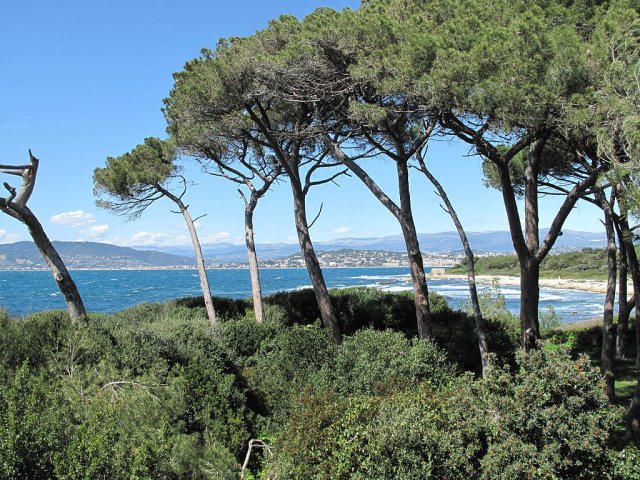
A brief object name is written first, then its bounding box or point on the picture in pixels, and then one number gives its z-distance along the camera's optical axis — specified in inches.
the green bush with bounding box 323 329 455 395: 240.7
